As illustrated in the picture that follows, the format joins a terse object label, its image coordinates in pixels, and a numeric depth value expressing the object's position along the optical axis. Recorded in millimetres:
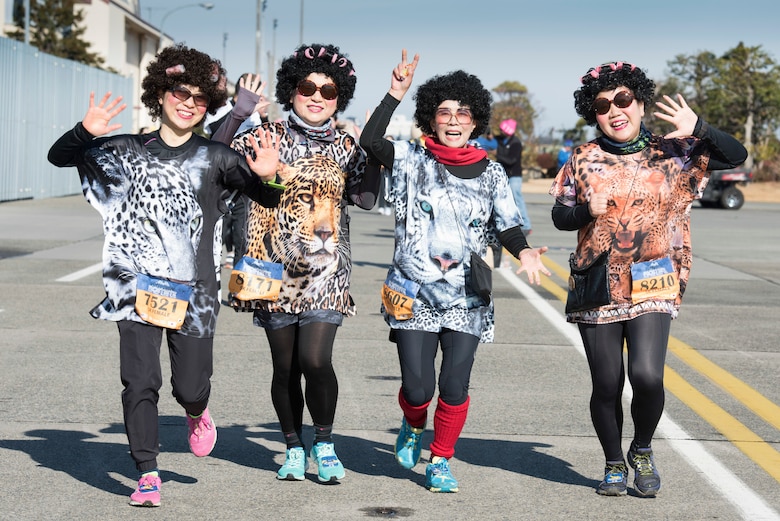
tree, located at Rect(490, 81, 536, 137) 87125
